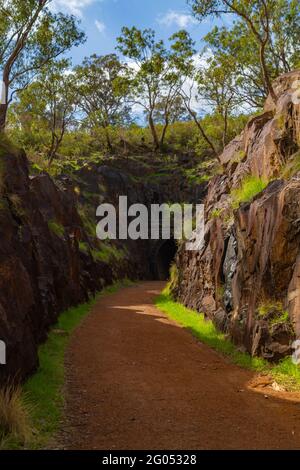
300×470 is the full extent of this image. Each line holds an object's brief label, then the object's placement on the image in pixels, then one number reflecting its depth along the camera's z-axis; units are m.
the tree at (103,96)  50.72
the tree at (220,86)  32.82
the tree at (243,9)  19.42
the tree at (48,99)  33.16
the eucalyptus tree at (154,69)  35.23
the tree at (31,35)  21.70
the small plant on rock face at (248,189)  15.56
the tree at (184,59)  33.88
